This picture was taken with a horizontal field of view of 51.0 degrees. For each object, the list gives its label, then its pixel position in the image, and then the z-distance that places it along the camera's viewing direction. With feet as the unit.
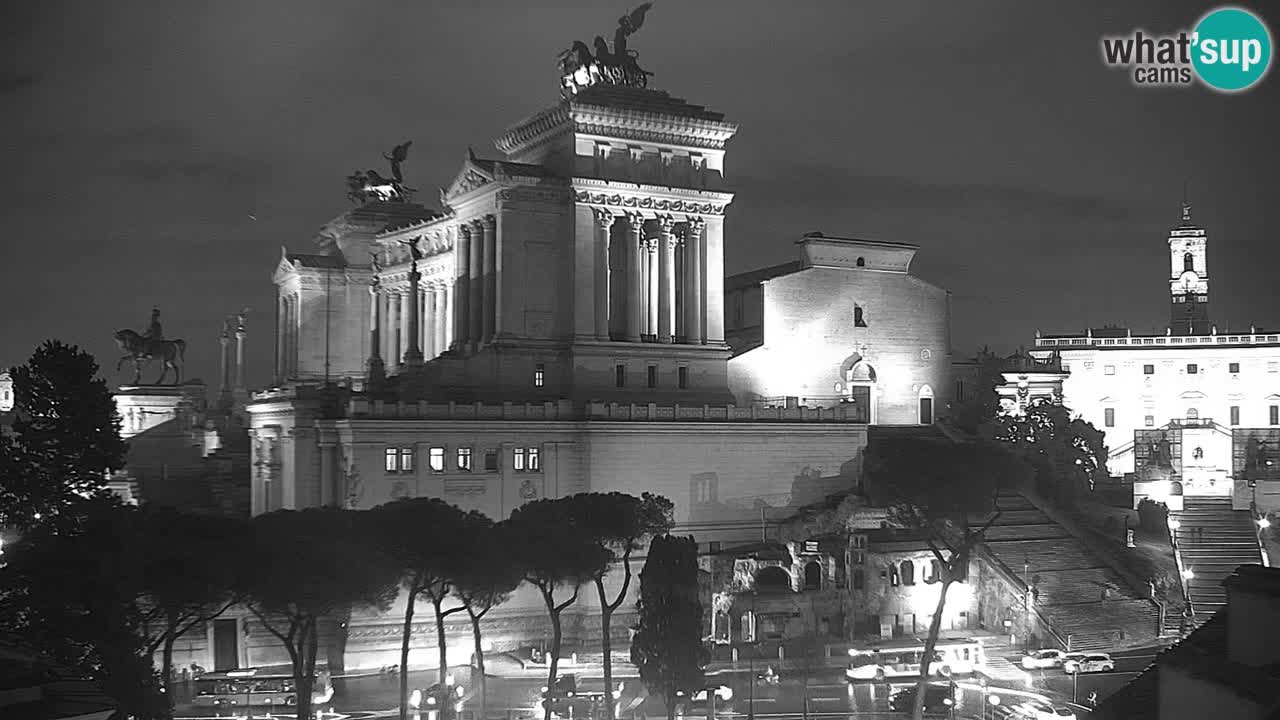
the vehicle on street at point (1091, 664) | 195.33
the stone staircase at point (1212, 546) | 248.11
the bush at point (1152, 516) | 269.85
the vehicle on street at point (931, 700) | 176.14
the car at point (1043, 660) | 203.62
